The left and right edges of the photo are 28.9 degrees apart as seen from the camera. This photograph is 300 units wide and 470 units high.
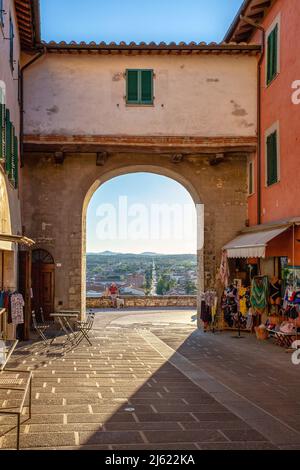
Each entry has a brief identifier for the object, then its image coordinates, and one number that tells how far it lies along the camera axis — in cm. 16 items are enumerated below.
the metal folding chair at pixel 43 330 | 1357
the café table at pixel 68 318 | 1653
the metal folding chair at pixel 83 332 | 1432
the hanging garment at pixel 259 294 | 1547
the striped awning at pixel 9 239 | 1005
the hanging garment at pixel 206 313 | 1805
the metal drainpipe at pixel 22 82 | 1698
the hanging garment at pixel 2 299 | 1240
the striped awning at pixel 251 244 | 1423
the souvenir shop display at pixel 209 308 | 1795
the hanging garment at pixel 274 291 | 1517
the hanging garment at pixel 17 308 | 1314
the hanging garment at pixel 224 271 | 1802
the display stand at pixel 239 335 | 1644
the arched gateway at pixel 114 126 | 1741
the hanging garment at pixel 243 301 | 1716
